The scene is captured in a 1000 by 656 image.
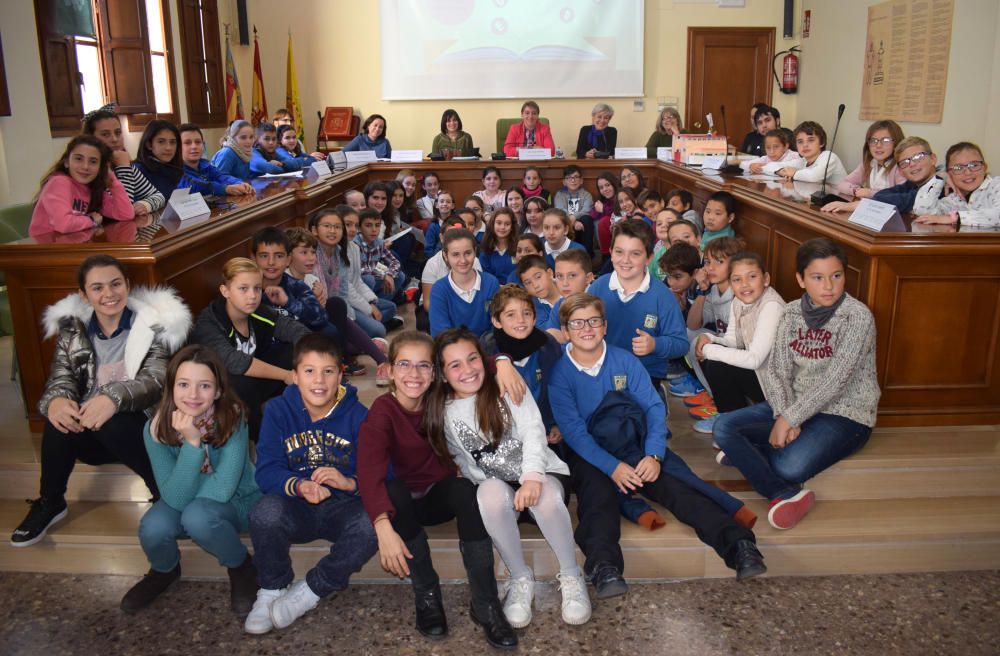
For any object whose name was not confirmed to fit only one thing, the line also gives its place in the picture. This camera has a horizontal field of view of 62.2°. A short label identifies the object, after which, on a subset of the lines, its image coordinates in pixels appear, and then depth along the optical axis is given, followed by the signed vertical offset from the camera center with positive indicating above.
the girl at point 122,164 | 3.55 -0.13
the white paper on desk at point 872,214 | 2.76 -0.31
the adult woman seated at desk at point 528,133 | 7.72 -0.06
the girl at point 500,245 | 4.51 -0.63
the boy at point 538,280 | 3.31 -0.60
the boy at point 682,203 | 4.64 -0.44
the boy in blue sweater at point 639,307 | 2.96 -0.64
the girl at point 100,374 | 2.46 -0.72
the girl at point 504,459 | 2.22 -0.91
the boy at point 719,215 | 4.29 -0.46
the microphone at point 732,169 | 5.09 -0.27
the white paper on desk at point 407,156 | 6.99 -0.23
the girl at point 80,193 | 2.95 -0.22
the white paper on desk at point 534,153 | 6.92 -0.22
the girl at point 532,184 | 6.45 -0.44
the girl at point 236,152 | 5.11 -0.13
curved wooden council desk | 2.67 -0.54
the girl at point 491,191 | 6.41 -0.49
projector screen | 9.10 +0.84
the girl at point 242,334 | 2.79 -0.68
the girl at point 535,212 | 5.53 -0.56
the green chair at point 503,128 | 8.62 -0.01
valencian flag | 8.65 +0.38
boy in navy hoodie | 2.22 -0.95
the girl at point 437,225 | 5.65 -0.66
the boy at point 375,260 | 4.92 -0.78
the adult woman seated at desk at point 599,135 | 7.75 -0.09
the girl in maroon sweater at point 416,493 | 2.16 -0.97
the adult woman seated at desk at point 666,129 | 7.48 -0.04
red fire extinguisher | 9.03 +0.55
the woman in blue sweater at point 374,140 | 7.49 -0.10
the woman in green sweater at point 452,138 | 7.93 -0.10
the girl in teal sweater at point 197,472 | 2.27 -0.92
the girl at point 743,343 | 2.85 -0.76
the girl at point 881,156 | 3.87 -0.16
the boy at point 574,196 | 6.45 -0.54
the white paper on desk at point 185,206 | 3.19 -0.29
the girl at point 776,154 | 5.18 -0.19
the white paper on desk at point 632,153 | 6.98 -0.23
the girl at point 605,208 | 6.14 -0.61
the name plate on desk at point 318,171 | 5.40 -0.27
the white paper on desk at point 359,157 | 6.89 -0.23
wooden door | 9.12 +0.56
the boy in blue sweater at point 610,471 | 2.24 -0.99
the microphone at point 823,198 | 3.38 -0.30
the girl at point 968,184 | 2.92 -0.22
